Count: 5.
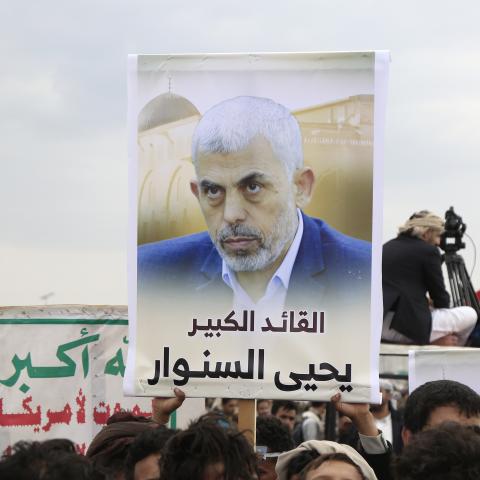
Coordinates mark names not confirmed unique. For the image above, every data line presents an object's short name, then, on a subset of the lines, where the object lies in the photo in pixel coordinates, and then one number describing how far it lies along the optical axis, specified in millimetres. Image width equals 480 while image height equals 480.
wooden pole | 10328
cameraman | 17172
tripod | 18203
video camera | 18281
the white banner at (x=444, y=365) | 14172
